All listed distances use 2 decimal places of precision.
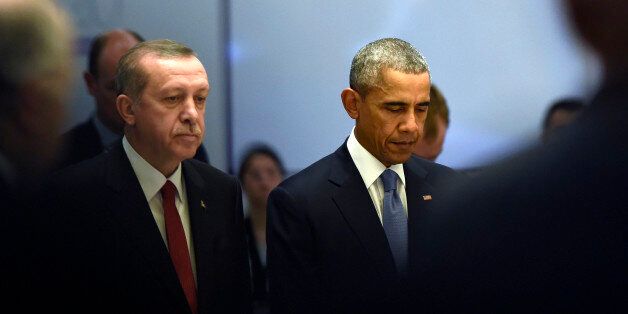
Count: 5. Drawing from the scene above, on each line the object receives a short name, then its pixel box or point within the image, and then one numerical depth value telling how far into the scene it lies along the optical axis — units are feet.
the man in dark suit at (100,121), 14.47
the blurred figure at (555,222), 7.57
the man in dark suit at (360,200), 13.26
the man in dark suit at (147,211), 13.27
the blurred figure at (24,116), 12.98
